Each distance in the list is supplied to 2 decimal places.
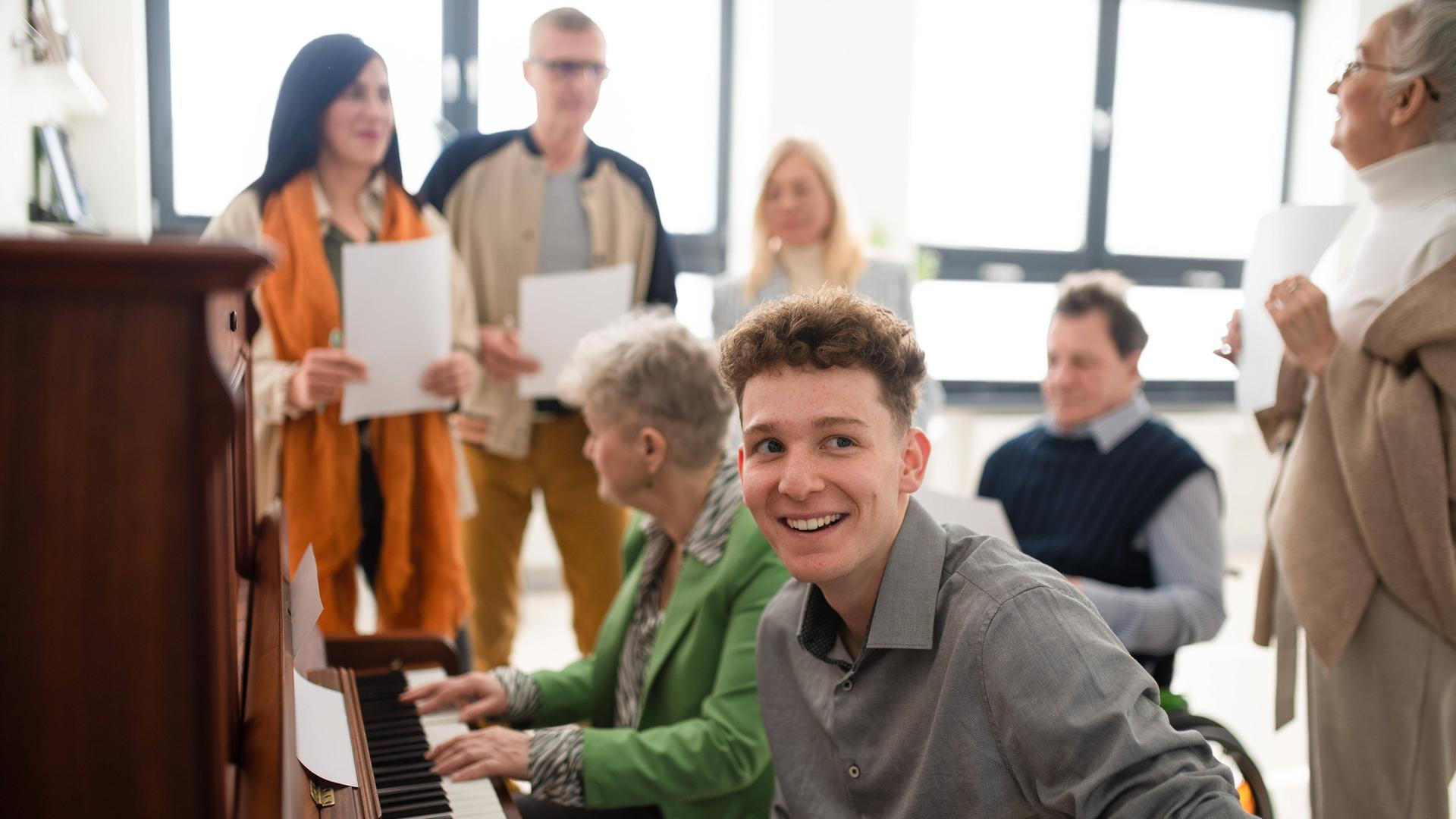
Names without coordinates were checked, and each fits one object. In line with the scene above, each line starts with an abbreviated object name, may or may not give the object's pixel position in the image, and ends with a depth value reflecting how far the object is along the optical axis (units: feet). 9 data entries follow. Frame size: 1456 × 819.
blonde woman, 9.23
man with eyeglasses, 8.19
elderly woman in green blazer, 4.73
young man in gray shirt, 3.04
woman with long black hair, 6.33
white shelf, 5.59
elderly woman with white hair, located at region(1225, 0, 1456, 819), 4.86
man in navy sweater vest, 6.28
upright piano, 1.93
